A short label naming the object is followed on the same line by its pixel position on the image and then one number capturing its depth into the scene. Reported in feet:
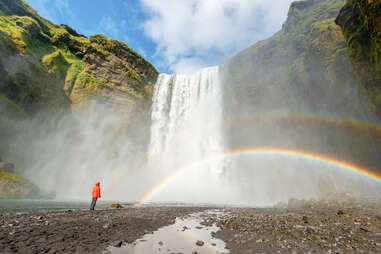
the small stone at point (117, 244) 17.95
